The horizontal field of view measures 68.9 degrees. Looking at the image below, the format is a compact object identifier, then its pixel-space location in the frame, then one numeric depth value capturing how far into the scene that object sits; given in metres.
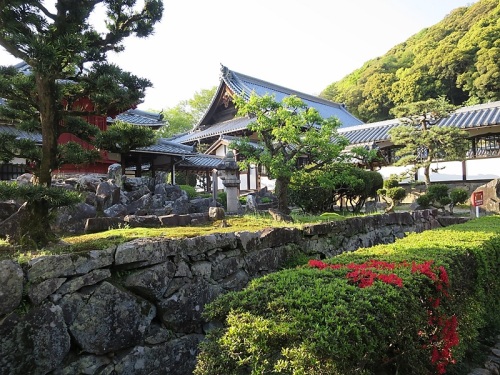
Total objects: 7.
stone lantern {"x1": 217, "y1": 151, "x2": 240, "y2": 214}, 9.67
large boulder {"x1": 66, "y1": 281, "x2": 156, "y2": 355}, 3.56
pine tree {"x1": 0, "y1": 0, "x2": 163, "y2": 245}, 4.37
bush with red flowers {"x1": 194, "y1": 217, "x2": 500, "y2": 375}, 2.31
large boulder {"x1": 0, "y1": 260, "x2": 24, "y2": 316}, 3.14
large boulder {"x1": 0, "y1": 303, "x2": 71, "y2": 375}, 3.14
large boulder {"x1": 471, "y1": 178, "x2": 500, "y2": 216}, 12.74
